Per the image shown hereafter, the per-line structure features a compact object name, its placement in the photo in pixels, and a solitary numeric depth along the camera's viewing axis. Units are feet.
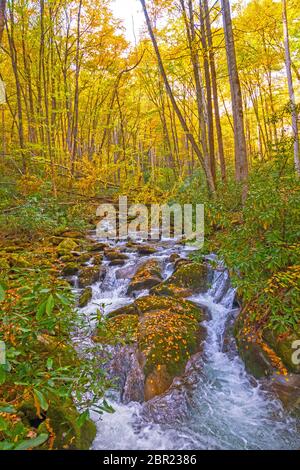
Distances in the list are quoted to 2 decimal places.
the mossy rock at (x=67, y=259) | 28.25
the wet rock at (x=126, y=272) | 26.07
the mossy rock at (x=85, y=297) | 21.98
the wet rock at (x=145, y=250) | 30.99
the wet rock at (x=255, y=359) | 13.80
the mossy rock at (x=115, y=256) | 29.66
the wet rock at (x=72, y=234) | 34.71
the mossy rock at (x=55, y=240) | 31.74
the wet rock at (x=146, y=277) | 23.59
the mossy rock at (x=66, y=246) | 29.55
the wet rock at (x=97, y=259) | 28.81
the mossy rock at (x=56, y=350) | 10.75
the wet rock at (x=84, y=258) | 28.69
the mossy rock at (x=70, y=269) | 26.19
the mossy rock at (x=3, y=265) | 17.06
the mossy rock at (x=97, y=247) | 32.32
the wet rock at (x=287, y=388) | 12.22
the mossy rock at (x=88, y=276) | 25.37
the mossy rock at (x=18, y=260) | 22.00
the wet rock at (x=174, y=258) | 27.45
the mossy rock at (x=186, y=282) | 22.04
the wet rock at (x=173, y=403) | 12.46
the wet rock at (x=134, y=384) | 13.73
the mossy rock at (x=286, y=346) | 12.93
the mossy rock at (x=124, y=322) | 16.04
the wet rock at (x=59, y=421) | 9.43
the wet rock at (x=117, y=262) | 28.43
